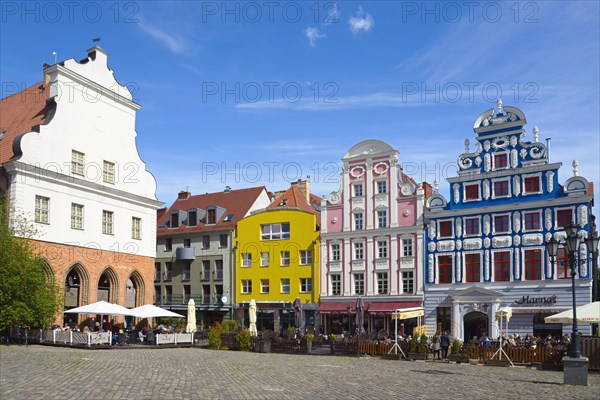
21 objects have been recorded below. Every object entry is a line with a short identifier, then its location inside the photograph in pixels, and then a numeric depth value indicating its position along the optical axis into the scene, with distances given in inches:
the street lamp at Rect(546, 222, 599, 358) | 753.0
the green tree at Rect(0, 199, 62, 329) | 1189.7
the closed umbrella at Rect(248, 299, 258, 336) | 1611.7
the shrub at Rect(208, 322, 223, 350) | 1317.7
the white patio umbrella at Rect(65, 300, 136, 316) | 1302.9
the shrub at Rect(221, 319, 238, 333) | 1454.2
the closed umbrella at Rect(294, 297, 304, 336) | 1448.1
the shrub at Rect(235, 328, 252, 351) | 1279.5
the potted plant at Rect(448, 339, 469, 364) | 1085.8
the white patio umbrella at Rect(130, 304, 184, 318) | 1380.0
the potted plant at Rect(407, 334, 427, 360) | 1123.3
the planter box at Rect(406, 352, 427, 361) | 1120.9
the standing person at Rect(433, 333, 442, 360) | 1164.5
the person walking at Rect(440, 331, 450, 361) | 1129.4
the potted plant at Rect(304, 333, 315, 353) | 1230.3
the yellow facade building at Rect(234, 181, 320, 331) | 1973.4
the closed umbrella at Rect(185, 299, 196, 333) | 1506.6
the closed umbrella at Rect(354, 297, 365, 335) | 1435.8
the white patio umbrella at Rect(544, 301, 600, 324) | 922.1
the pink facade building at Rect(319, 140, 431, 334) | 1785.2
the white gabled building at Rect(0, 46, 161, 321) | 1413.6
